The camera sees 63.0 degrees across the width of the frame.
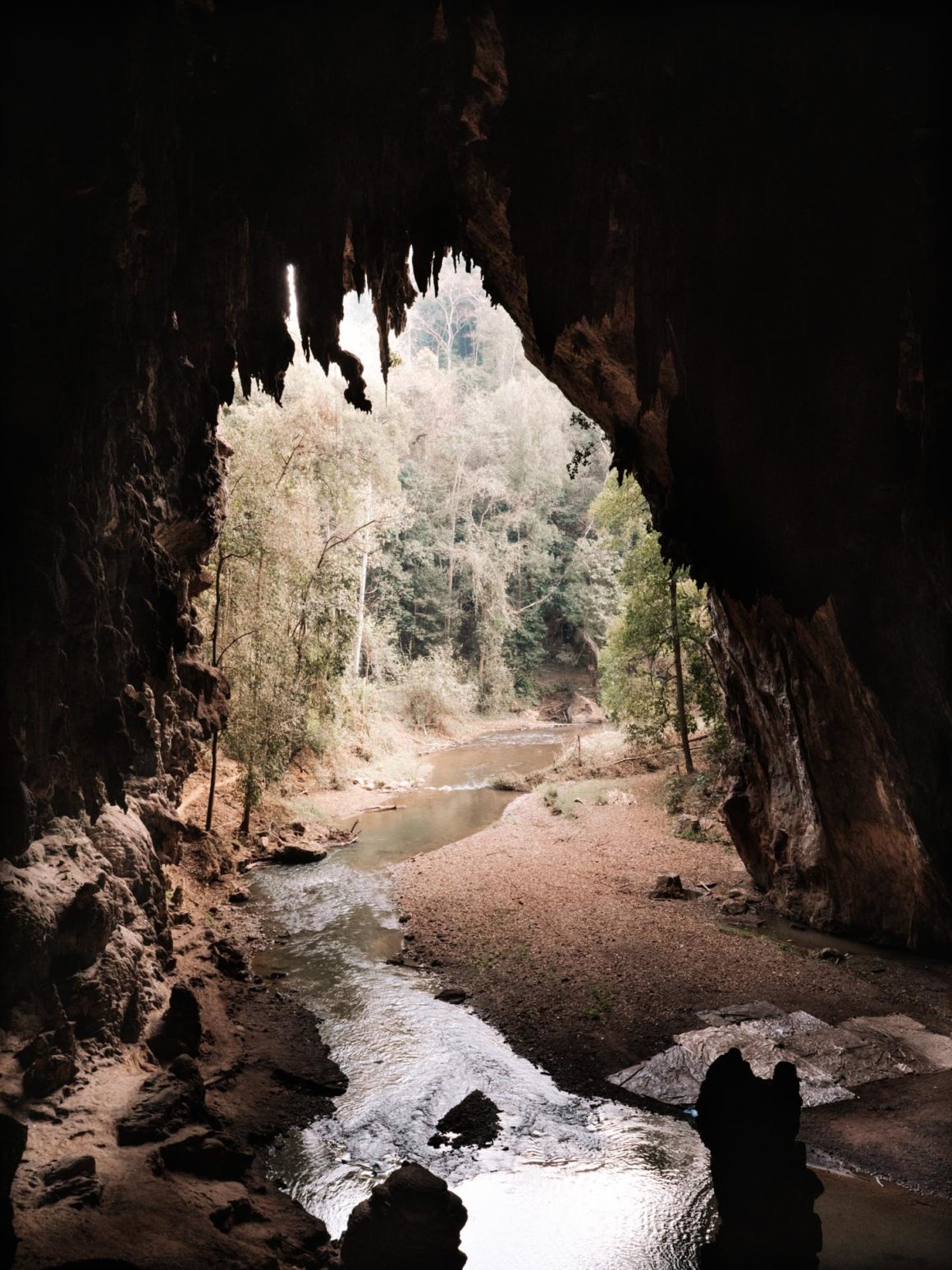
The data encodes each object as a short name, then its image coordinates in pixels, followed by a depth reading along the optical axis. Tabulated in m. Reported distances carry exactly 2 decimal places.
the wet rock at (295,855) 14.91
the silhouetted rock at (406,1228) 4.73
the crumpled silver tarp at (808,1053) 7.11
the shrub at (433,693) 31.47
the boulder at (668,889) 12.28
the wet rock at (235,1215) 5.14
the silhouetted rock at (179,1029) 7.19
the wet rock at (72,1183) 4.79
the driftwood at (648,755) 21.31
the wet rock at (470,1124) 6.64
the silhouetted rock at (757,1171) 4.71
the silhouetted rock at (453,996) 9.20
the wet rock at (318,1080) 7.41
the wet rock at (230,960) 9.68
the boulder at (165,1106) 5.73
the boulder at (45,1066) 5.76
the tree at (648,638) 18.12
